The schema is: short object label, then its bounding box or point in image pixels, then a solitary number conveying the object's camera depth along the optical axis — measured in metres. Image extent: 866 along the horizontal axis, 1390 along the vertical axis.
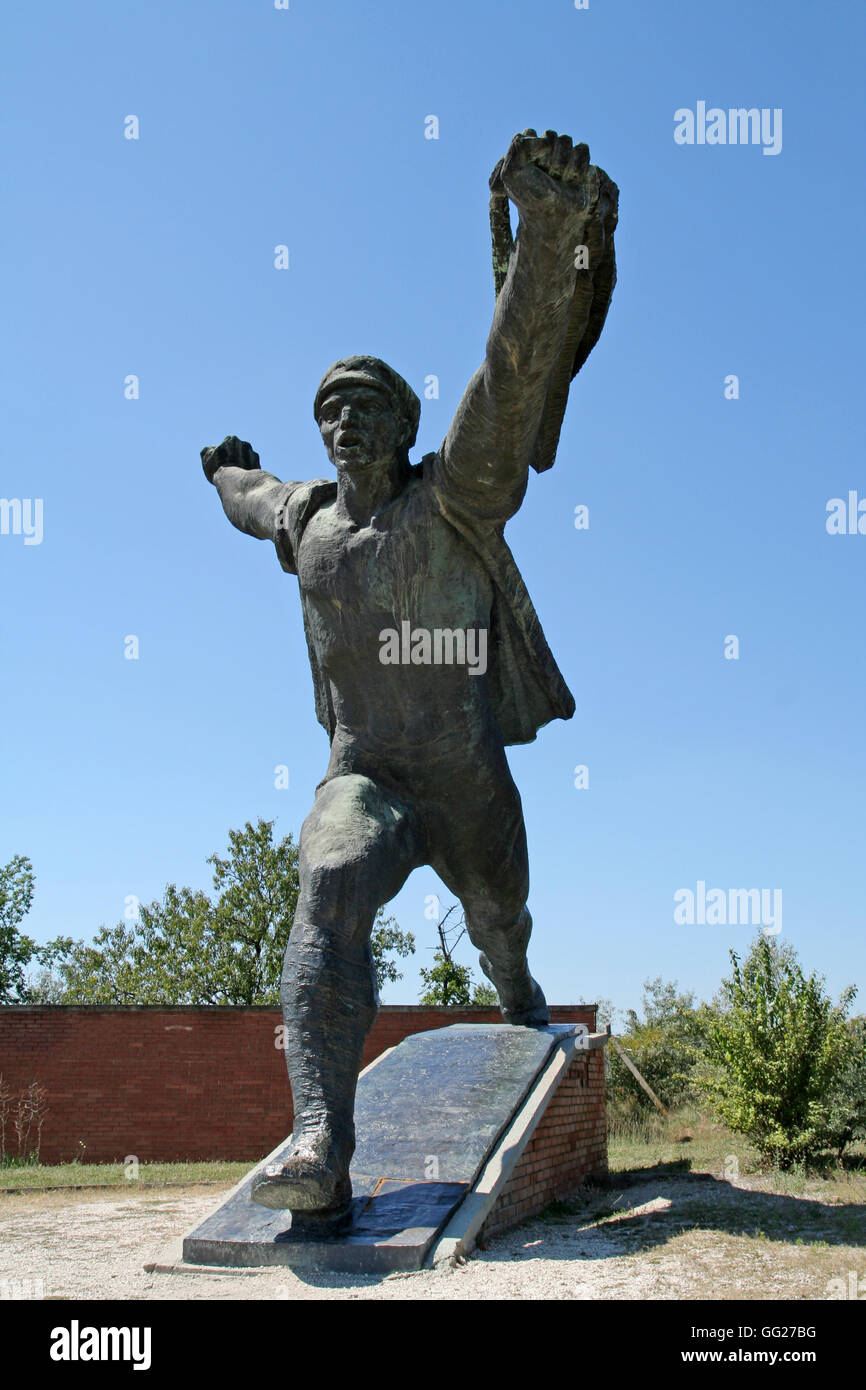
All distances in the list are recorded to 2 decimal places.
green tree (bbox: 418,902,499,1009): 20.27
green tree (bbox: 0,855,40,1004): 30.72
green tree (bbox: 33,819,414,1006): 27.48
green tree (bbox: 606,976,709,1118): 13.26
